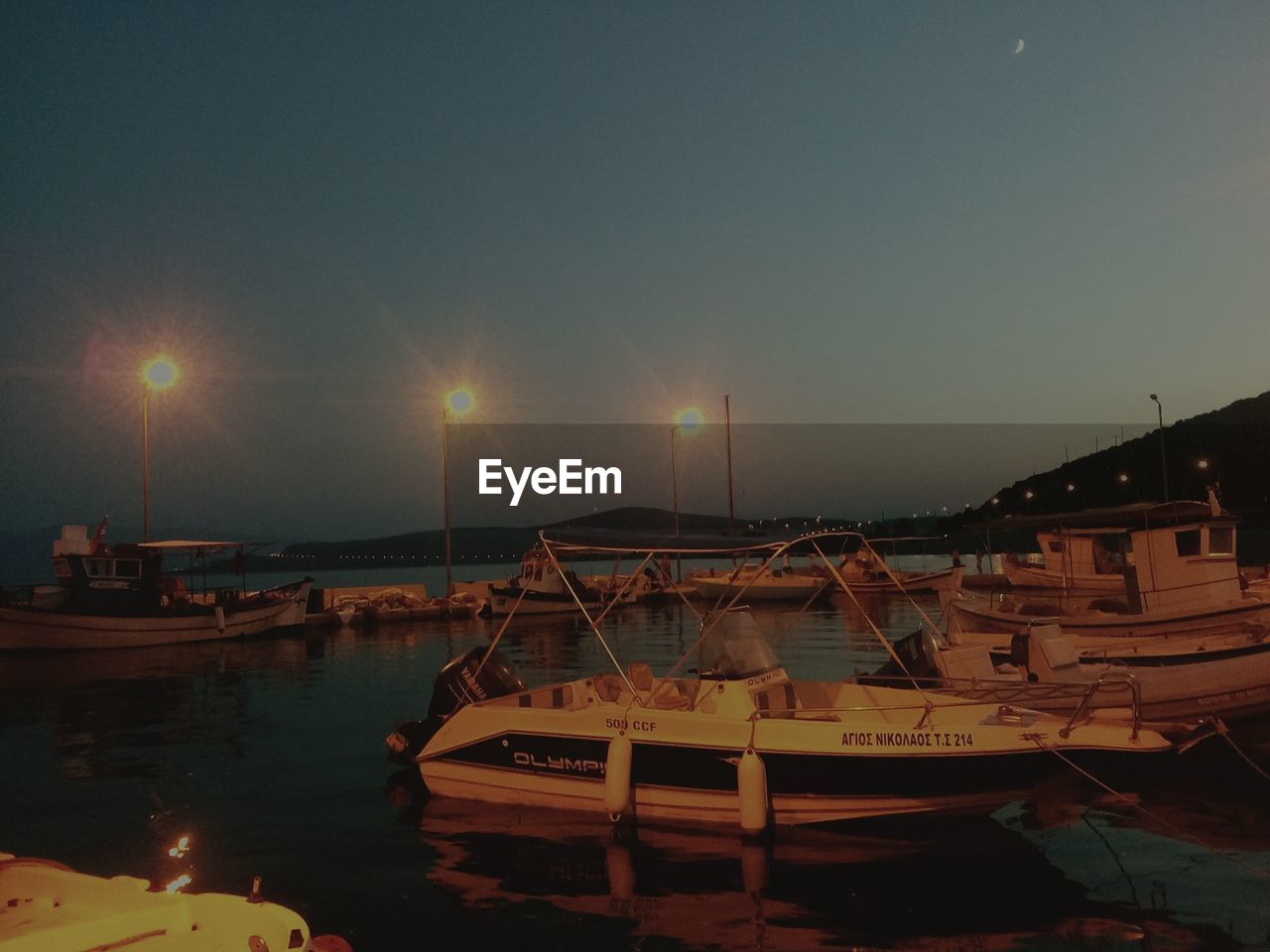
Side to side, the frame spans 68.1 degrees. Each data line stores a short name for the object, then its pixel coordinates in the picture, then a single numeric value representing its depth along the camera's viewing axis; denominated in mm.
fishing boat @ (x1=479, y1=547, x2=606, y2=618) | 48750
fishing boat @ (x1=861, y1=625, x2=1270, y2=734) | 14859
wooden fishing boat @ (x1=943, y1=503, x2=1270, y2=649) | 18922
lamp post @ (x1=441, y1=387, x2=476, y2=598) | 49031
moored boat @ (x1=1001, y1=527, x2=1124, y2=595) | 31109
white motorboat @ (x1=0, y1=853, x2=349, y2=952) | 4633
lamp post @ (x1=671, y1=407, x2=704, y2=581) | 58781
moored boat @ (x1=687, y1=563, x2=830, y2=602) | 56688
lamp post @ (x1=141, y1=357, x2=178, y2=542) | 39062
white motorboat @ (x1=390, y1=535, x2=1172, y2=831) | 10664
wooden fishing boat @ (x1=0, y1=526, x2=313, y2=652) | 35344
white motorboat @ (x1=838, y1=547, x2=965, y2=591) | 43303
